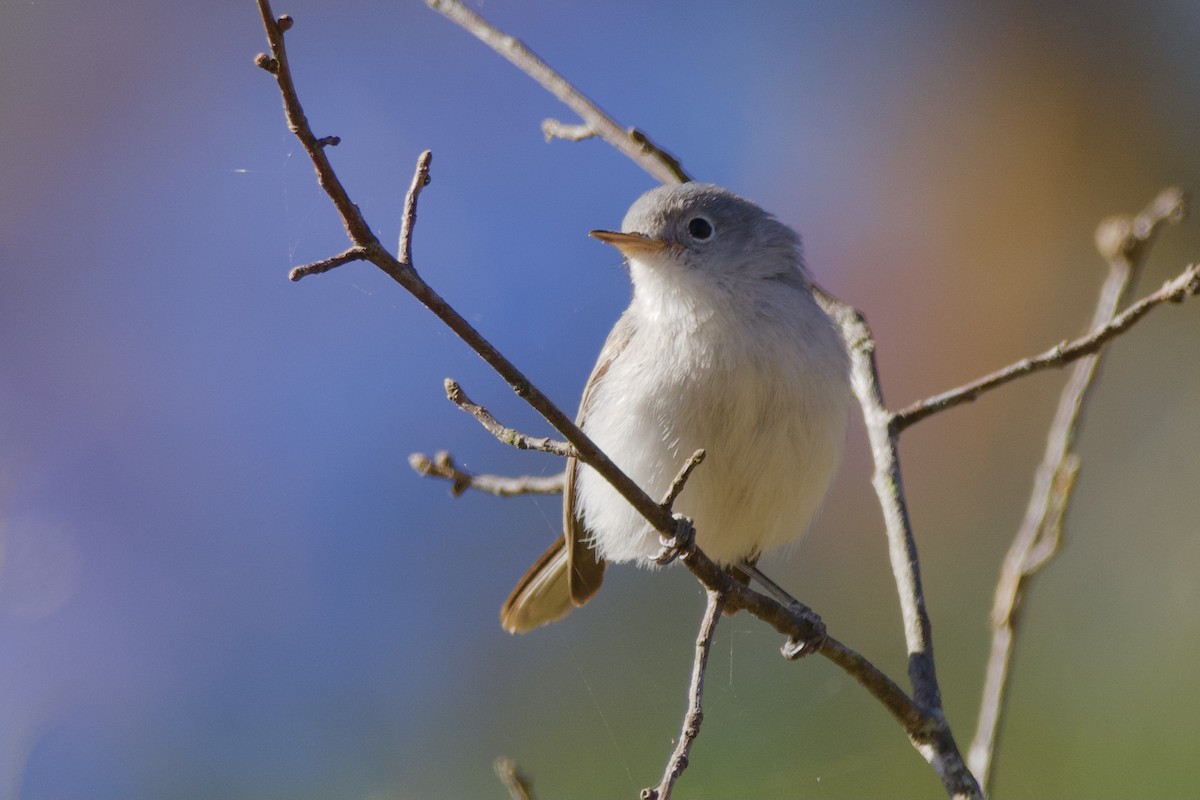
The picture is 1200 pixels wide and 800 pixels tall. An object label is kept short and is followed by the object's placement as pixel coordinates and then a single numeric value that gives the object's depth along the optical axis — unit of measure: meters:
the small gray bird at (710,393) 5.50
